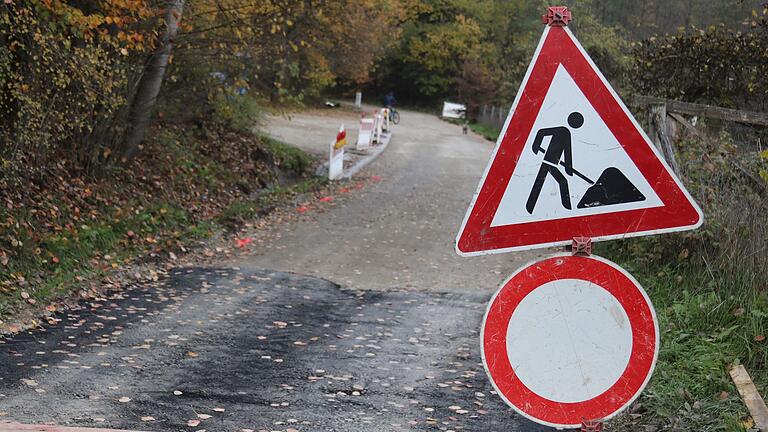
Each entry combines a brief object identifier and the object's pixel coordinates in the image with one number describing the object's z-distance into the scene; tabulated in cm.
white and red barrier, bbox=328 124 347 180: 2209
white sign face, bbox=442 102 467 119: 6177
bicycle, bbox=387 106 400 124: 4775
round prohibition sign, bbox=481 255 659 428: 353
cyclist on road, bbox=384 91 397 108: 5328
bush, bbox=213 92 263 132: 2084
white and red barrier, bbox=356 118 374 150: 3025
